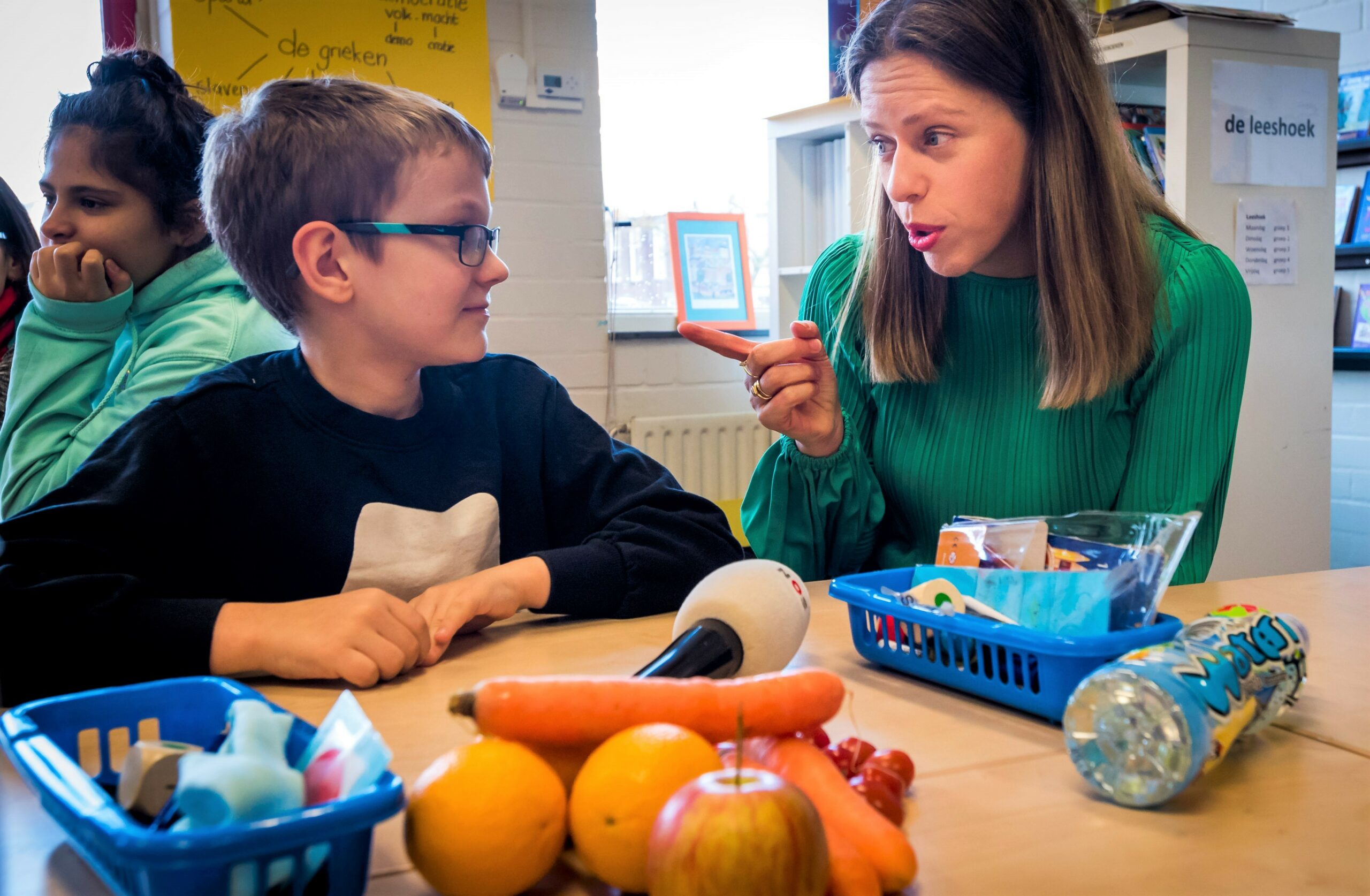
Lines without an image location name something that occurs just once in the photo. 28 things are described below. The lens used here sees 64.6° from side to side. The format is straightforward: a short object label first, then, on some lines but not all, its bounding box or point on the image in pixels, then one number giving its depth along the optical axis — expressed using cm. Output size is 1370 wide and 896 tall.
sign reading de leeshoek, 219
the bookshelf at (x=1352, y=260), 308
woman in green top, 120
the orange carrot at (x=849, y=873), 46
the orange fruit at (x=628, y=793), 45
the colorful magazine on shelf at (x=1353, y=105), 304
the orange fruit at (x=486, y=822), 45
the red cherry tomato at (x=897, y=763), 57
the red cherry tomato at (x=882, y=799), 52
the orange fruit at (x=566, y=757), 51
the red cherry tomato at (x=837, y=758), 58
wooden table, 50
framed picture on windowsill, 310
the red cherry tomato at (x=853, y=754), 58
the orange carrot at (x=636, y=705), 49
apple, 39
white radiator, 295
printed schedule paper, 225
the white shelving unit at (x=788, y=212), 313
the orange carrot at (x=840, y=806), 47
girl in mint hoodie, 148
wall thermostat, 265
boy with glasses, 103
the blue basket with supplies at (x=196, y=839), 40
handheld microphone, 68
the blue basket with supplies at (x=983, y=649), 69
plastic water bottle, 56
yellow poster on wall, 226
